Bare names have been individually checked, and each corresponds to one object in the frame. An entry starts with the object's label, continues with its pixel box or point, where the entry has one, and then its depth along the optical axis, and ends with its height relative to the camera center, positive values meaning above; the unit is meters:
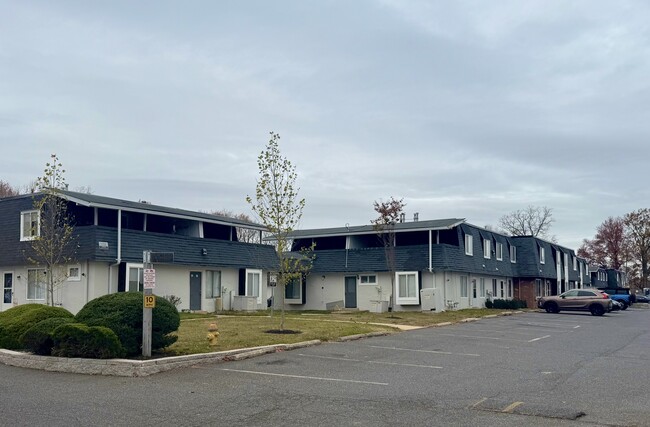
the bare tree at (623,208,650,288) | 88.06 +3.99
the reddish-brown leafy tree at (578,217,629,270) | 95.88 +2.95
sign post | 14.36 -0.80
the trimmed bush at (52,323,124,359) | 13.93 -1.38
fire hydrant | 16.69 -1.50
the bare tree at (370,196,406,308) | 35.16 +2.57
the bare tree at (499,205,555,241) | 96.56 +5.69
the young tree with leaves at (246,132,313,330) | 21.11 +2.21
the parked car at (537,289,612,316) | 40.28 -2.07
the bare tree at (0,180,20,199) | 60.12 +7.64
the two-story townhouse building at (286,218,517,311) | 39.84 +0.19
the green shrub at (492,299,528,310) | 45.56 -2.35
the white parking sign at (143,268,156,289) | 14.37 -0.11
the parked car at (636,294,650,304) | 76.43 -3.61
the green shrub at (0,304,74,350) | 16.03 -1.08
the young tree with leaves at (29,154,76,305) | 26.23 +1.65
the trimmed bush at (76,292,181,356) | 14.48 -0.94
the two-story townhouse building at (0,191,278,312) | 29.67 +0.97
